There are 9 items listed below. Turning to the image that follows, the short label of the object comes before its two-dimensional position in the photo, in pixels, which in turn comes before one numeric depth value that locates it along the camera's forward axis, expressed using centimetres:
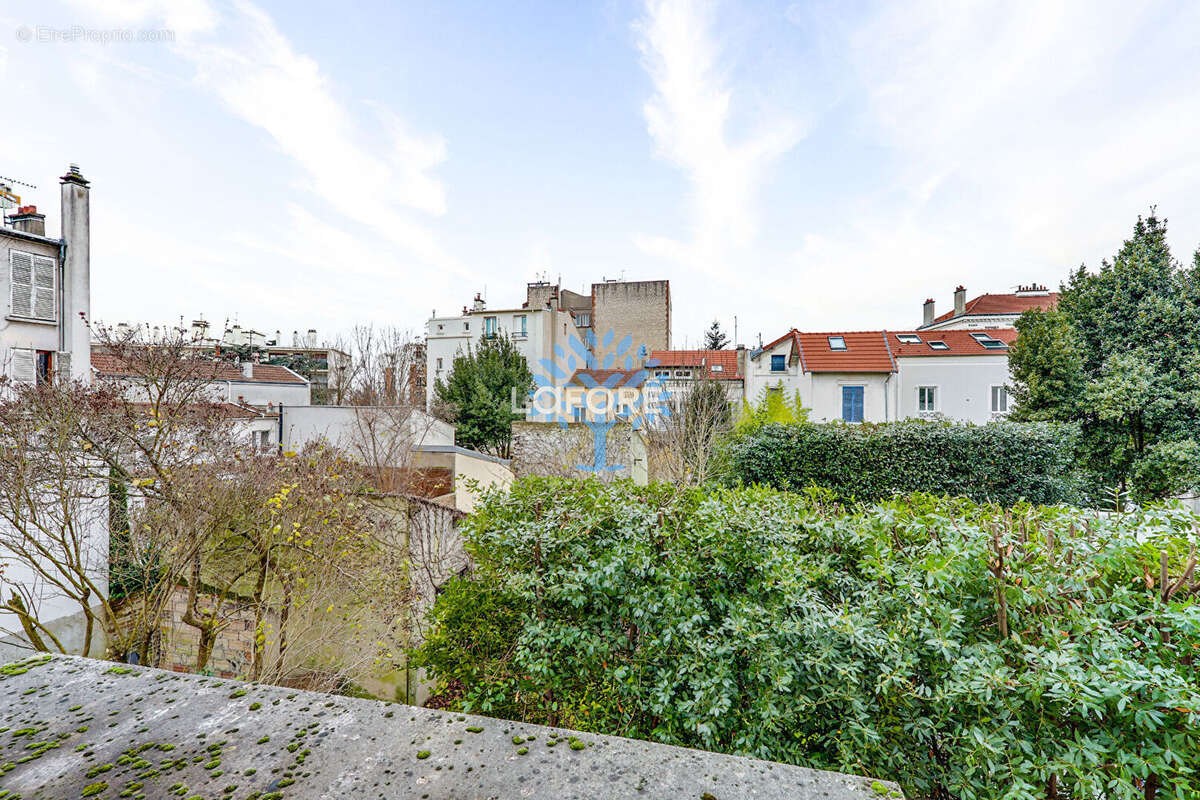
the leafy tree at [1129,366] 1215
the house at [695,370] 1809
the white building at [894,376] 1977
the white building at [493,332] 3022
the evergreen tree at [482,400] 2206
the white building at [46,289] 1162
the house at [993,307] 2859
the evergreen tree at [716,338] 4347
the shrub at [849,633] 171
